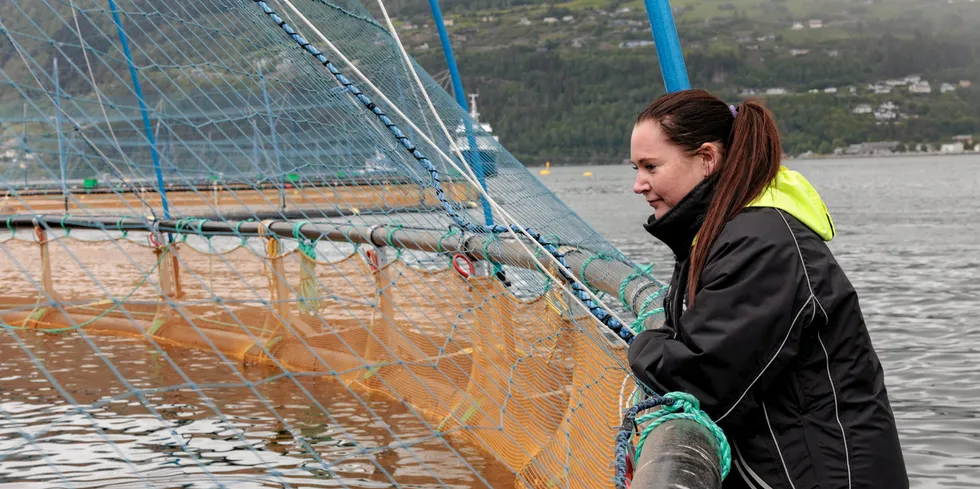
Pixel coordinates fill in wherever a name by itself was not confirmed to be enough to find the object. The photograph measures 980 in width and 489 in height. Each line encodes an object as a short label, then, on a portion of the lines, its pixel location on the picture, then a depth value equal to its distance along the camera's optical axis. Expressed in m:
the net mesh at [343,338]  5.22
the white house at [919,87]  197.50
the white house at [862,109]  182.62
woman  1.85
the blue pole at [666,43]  4.15
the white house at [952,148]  178.50
